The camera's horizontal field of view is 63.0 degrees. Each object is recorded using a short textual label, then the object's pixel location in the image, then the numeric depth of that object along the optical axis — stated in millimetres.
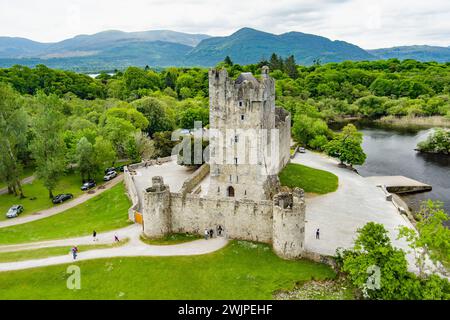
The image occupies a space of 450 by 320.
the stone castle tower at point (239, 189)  34562
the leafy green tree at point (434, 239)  26797
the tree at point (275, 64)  172000
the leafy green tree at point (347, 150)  65812
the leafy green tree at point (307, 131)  80812
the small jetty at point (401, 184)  60688
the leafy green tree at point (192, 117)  84875
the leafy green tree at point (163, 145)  73531
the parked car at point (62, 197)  52906
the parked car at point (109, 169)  65231
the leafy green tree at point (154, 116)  87000
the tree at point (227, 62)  158450
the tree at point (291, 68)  166262
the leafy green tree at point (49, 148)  53000
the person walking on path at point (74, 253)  33312
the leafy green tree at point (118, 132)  69188
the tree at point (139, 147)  67750
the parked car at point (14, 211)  48509
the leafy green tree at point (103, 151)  60359
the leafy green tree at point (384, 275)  26062
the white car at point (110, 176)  61900
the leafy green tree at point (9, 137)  53594
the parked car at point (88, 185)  57856
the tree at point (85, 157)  58594
